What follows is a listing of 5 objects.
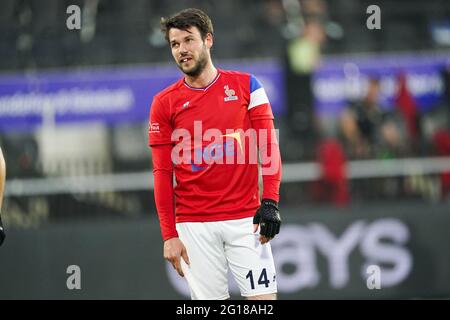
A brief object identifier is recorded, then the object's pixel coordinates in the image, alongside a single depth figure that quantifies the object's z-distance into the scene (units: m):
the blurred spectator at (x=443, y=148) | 11.44
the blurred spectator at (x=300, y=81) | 11.78
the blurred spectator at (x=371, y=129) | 11.24
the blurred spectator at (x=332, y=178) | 11.03
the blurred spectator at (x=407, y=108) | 11.96
